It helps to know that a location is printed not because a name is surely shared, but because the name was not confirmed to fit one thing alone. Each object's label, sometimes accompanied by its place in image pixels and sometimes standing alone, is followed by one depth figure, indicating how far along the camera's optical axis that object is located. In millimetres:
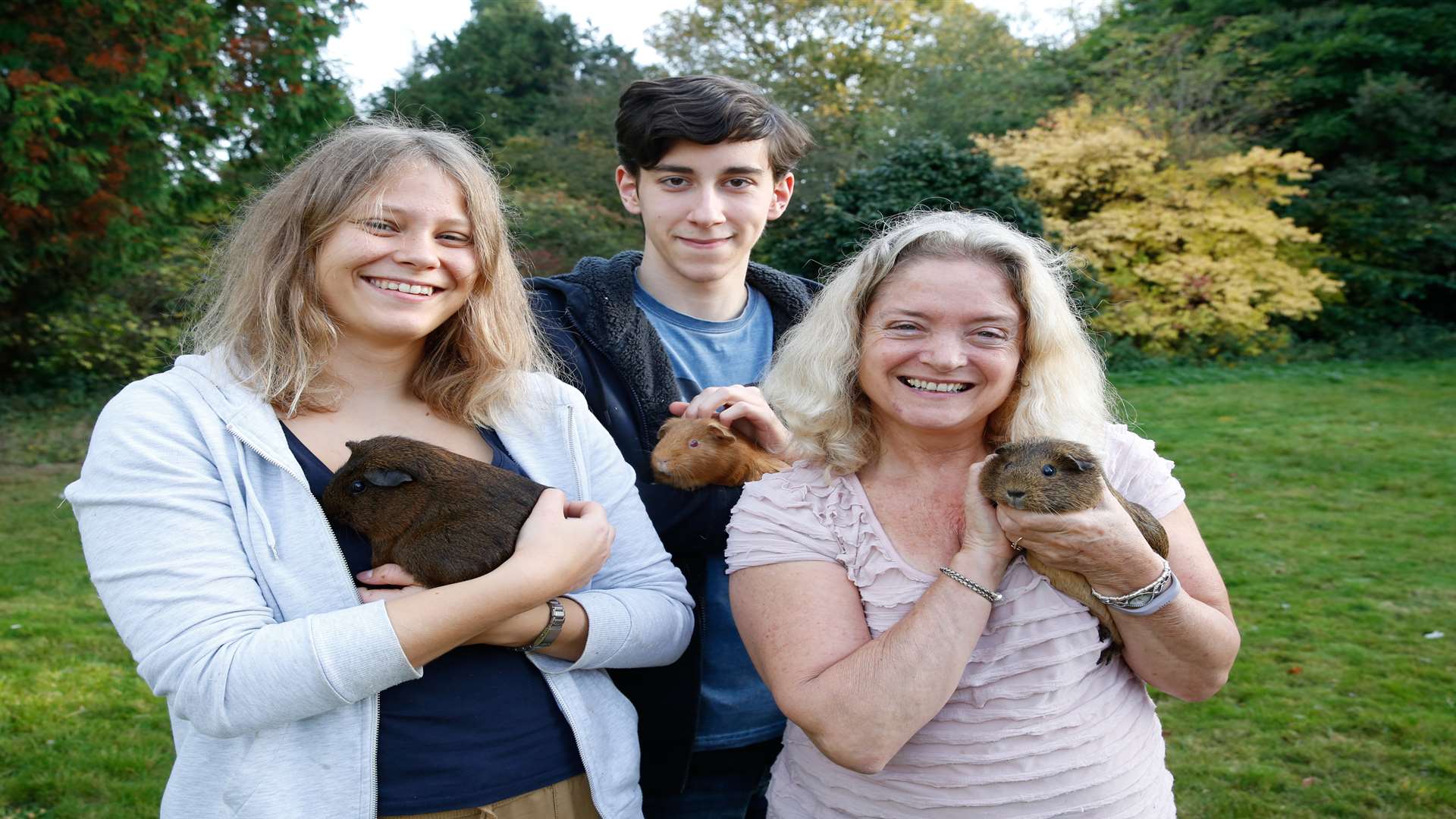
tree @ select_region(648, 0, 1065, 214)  24500
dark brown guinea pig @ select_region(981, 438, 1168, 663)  2270
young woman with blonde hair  1971
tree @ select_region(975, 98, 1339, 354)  18000
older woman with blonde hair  2242
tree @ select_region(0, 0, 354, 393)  11203
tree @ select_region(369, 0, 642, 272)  20297
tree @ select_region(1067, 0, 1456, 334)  20891
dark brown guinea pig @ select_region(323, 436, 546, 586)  2318
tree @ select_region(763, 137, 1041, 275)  16469
